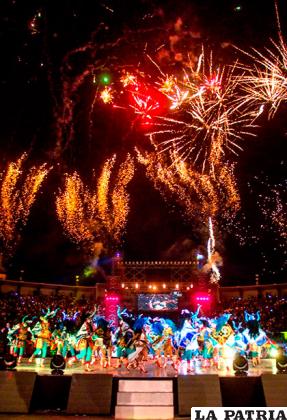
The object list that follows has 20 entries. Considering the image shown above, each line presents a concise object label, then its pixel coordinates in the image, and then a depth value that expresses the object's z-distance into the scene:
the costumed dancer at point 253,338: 16.27
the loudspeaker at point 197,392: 10.92
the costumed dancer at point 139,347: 14.35
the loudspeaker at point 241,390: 11.74
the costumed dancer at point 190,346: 16.09
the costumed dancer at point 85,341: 15.33
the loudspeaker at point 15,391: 11.09
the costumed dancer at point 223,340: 15.96
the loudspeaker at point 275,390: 10.85
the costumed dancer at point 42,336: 16.67
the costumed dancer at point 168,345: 15.45
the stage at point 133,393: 10.95
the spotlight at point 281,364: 12.38
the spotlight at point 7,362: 12.70
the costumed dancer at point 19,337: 17.11
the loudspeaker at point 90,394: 11.07
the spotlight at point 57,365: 12.30
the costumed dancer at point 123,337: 15.45
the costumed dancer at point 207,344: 16.50
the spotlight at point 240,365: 12.26
